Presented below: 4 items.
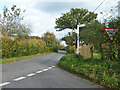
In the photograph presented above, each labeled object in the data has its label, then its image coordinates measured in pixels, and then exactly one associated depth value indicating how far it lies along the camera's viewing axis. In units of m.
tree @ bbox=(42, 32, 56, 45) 57.04
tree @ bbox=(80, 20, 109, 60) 5.82
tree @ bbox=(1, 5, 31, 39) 20.16
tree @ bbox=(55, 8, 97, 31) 30.63
